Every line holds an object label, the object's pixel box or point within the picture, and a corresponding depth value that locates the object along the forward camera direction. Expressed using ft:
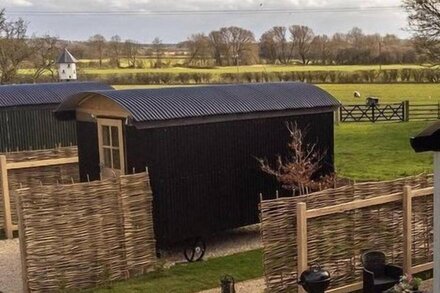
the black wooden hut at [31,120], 51.80
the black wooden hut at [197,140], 35.45
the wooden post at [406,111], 105.09
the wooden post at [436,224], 17.51
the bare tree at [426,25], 92.32
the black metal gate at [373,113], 106.63
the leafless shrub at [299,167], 37.47
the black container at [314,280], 24.98
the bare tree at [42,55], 134.09
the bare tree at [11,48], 123.65
